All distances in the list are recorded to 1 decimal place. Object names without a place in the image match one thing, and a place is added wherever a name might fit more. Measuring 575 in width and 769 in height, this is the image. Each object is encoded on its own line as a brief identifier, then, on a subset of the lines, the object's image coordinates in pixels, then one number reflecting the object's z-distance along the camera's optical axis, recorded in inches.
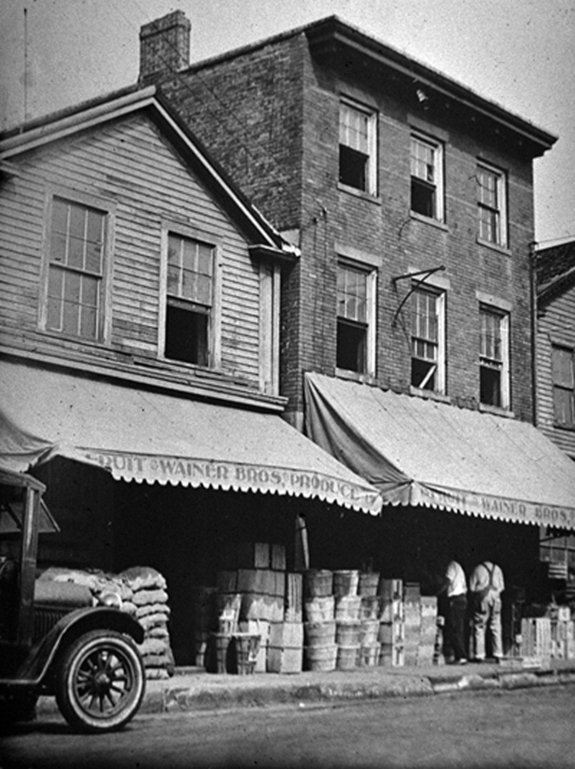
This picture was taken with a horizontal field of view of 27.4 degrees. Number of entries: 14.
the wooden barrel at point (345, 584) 662.5
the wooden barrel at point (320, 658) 638.5
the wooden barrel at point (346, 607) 661.3
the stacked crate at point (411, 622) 698.2
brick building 727.1
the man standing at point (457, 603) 725.9
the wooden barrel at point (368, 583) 680.4
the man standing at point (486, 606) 733.3
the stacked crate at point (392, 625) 686.5
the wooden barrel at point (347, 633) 657.6
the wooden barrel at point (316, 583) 643.5
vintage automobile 371.2
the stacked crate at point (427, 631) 708.7
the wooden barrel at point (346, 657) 653.9
